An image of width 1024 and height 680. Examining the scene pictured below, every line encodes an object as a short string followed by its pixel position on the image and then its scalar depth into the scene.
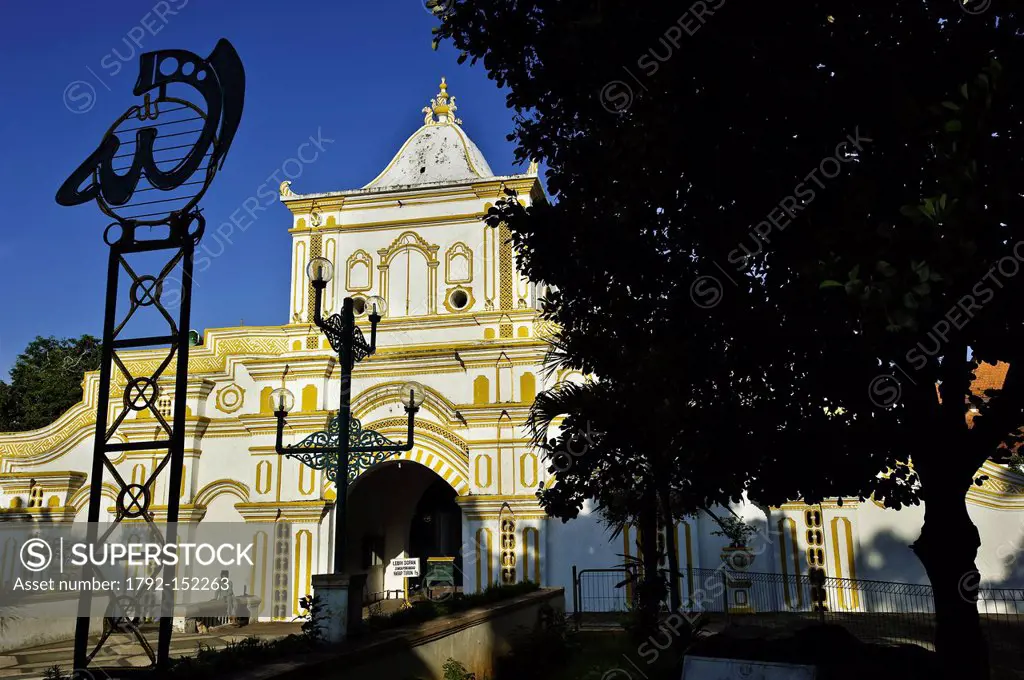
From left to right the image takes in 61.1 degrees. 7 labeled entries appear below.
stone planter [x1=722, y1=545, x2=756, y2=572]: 17.14
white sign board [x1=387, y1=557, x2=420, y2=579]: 16.34
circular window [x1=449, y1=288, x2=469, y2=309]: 20.14
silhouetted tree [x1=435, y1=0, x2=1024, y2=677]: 5.18
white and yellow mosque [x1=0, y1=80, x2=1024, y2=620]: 17.31
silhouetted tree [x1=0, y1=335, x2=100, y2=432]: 34.38
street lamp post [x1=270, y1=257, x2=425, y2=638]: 8.70
